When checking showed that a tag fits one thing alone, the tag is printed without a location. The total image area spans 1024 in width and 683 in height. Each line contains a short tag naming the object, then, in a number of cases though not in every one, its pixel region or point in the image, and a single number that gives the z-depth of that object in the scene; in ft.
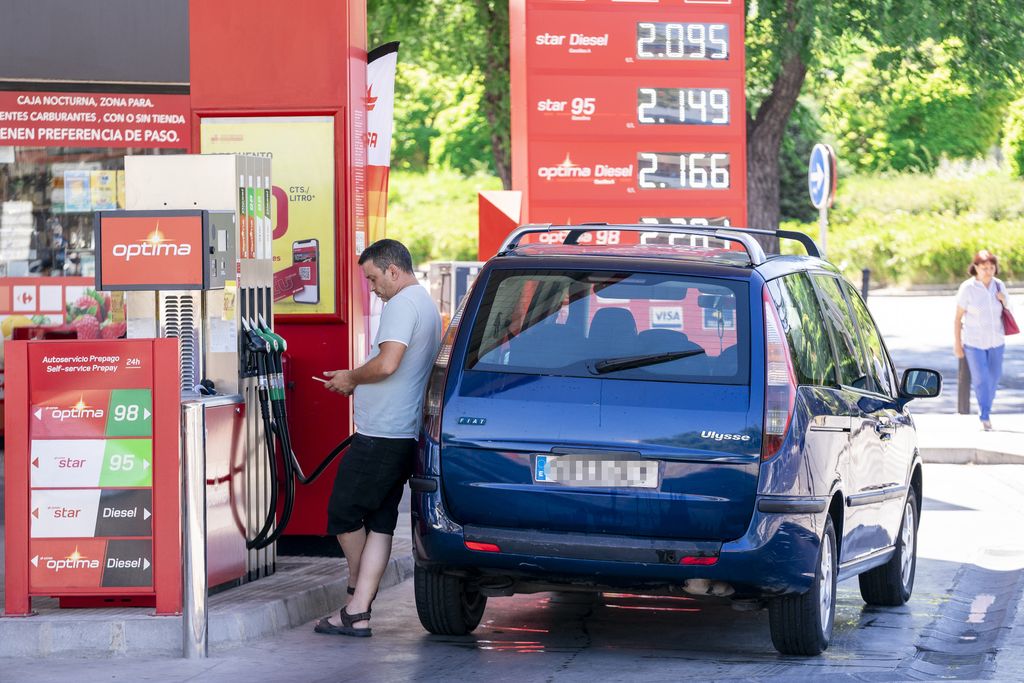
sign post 113.17
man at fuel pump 45.74
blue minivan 40.45
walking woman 101.99
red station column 54.95
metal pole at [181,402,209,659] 42.52
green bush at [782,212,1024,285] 254.52
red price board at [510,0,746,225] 81.40
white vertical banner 59.27
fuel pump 44.59
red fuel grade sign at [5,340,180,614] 42.97
